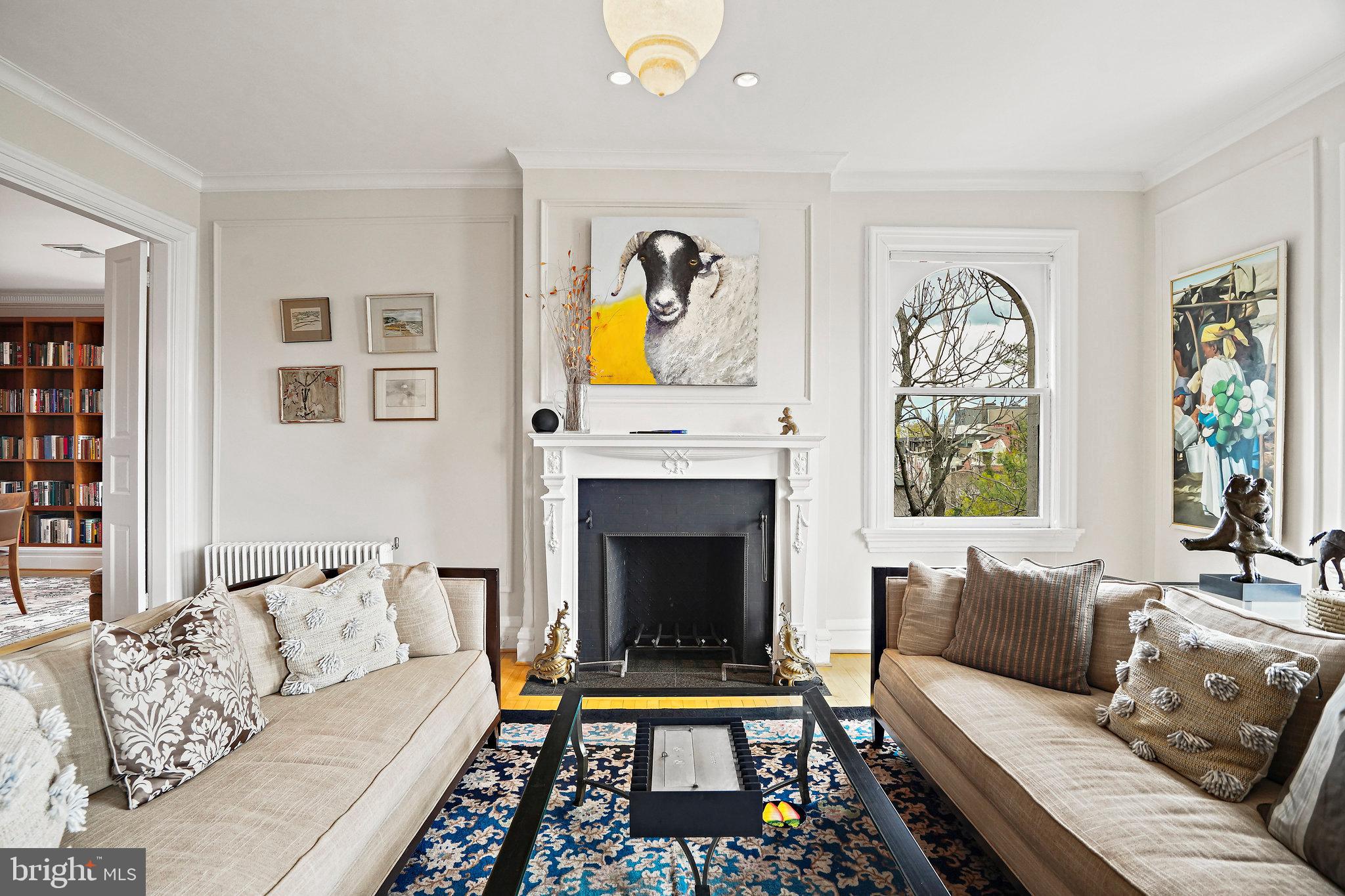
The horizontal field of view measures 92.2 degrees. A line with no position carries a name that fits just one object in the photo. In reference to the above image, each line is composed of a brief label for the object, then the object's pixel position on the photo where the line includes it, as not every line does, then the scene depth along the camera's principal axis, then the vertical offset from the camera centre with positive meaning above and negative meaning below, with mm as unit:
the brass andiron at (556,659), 3125 -1038
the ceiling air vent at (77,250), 4812 +1479
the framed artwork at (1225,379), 2811 +318
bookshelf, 6289 +239
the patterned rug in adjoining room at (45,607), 4262 -1198
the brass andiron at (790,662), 3127 -1047
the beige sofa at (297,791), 1198 -748
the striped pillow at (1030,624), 2029 -575
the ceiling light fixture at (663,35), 1331 +870
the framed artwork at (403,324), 3572 +682
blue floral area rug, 1271 -884
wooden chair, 4629 -611
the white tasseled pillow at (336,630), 1984 -589
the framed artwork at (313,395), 3594 +288
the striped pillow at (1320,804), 1153 -669
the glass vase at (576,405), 3281 +213
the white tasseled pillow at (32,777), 1073 -575
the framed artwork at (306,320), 3586 +703
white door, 3430 +83
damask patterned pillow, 1395 -585
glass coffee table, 1254 -827
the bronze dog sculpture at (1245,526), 2342 -295
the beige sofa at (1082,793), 1194 -763
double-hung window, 3654 +326
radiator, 3484 -588
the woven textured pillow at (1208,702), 1432 -608
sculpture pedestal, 2461 -548
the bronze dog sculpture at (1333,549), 2213 -351
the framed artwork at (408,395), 3576 +286
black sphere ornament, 3252 +131
